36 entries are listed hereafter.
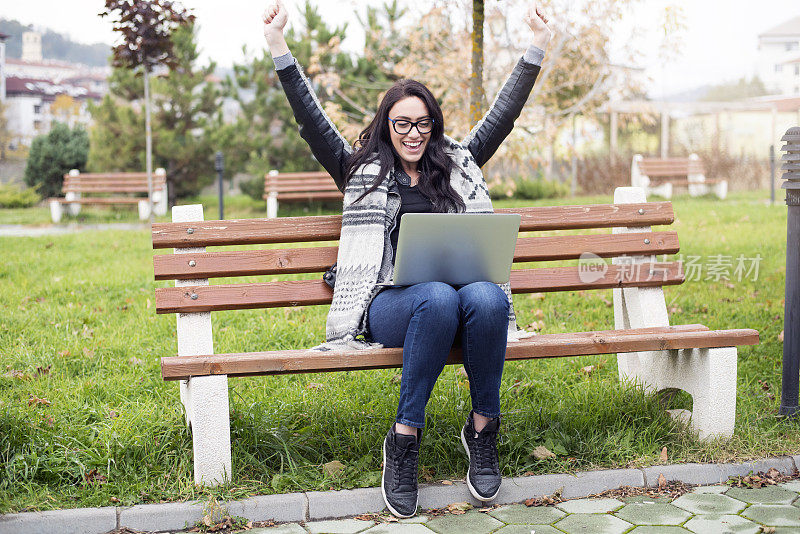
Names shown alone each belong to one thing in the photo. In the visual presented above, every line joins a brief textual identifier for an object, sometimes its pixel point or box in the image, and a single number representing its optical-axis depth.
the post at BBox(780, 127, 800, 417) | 3.52
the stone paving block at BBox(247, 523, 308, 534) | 2.73
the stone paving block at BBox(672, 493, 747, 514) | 2.84
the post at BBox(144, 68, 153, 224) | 12.15
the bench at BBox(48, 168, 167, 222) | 12.94
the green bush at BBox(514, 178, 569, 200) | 15.86
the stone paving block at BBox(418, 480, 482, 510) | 2.91
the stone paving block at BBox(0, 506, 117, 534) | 2.66
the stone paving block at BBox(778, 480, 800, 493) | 3.01
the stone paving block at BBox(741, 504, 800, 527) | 2.71
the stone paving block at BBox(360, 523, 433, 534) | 2.70
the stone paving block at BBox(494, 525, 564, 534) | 2.69
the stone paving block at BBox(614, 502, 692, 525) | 2.76
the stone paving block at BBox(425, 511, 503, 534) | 2.71
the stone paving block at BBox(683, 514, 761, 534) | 2.66
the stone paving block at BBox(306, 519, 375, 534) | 2.73
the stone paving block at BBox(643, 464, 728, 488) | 3.09
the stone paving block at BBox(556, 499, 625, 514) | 2.87
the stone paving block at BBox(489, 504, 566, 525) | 2.79
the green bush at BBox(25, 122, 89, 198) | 16.59
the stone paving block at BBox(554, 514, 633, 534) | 2.69
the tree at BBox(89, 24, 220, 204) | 15.27
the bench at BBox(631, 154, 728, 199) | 15.77
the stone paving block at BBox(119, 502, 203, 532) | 2.72
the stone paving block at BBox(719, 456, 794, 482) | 3.12
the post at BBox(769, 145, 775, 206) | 12.54
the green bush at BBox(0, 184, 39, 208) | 16.17
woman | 2.87
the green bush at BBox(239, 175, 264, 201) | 14.60
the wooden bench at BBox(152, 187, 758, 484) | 2.88
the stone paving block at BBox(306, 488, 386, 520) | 2.85
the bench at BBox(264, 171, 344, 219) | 13.34
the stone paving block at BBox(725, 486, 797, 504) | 2.91
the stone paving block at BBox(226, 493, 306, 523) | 2.79
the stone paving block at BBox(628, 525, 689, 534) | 2.66
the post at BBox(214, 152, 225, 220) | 10.25
